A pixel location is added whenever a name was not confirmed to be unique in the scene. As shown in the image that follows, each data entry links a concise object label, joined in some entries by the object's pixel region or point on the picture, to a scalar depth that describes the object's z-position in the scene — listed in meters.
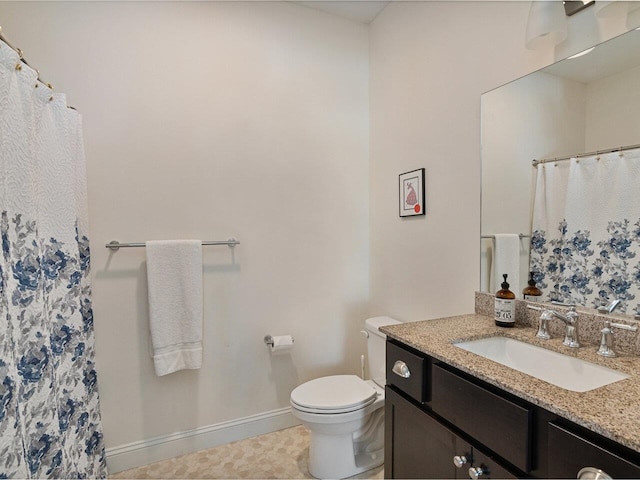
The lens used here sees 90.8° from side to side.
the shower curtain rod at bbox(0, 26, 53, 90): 0.90
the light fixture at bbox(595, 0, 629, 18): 1.01
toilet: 1.53
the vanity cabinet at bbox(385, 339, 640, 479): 0.65
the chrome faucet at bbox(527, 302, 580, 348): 1.03
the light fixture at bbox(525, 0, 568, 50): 1.13
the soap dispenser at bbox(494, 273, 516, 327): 1.23
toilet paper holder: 1.98
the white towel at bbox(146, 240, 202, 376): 1.69
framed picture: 1.79
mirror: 1.02
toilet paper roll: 1.94
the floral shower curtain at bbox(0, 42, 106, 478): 0.89
